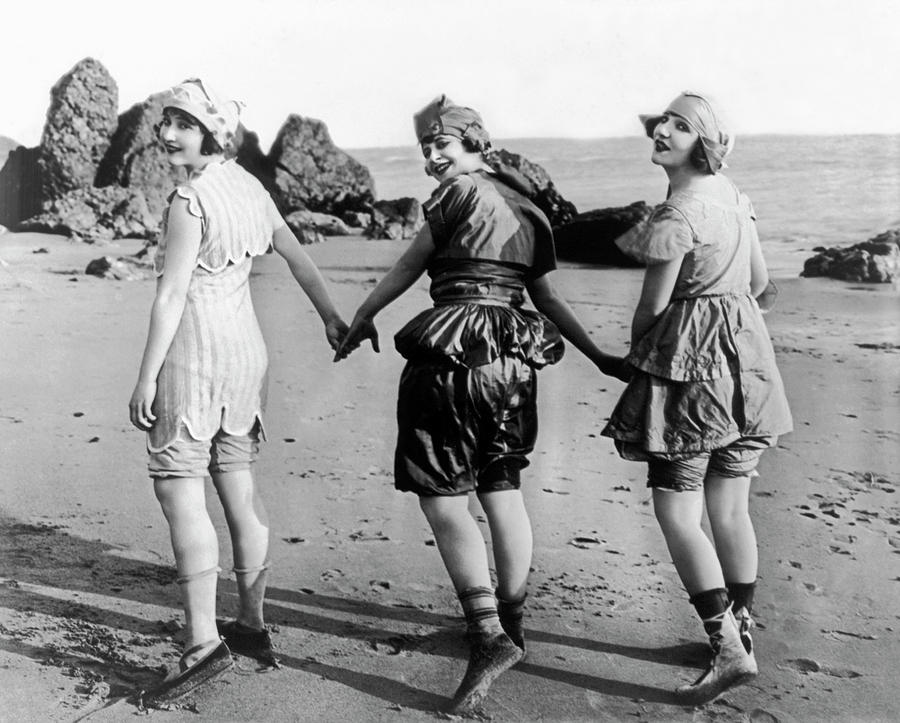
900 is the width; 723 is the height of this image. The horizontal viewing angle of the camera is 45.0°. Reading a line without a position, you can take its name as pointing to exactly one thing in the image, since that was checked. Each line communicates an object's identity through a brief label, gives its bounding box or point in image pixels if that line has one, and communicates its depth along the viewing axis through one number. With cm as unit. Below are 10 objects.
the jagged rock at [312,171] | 902
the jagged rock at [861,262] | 751
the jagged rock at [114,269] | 757
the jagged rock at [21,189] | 888
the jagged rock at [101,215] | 916
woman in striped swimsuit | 281
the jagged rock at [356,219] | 868
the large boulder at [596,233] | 681
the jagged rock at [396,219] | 813
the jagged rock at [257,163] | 923
